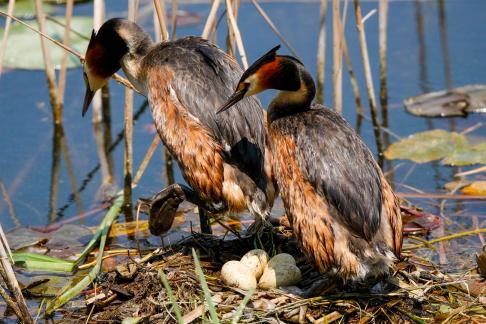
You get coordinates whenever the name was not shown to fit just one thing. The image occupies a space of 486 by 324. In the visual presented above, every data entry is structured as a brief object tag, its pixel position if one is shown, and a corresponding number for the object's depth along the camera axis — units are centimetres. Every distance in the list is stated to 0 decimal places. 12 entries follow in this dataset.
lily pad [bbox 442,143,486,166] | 1579
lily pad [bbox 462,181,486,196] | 1495
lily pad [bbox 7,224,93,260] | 1358
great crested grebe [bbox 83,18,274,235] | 1193
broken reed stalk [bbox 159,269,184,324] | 821
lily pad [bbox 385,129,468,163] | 1612
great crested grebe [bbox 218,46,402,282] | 1066
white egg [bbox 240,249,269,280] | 1141
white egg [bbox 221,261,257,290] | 1116
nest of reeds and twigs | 1075
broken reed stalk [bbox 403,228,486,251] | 1285
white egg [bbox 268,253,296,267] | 1145
